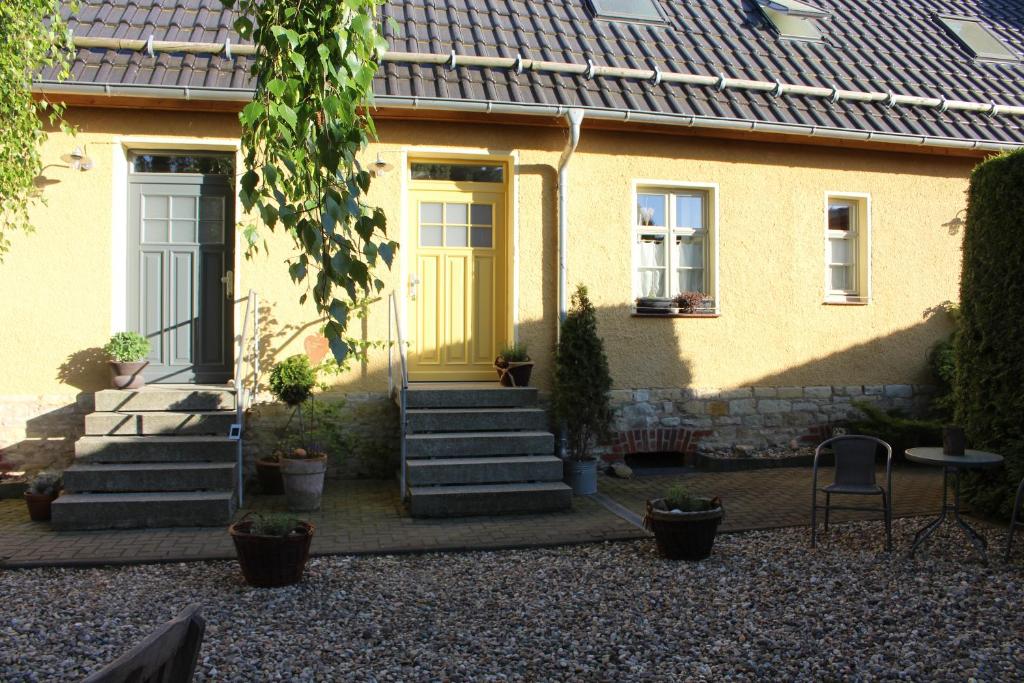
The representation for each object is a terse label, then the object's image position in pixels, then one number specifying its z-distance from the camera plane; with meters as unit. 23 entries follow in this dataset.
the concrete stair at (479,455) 6.73
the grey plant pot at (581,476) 7.73
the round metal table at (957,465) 5.38
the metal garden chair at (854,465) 5.71
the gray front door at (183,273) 8.11
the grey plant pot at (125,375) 7.37
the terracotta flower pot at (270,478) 7.47
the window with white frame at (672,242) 9.02
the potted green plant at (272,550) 4.83
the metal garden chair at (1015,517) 5.11
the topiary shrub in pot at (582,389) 7.78
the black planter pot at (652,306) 8.77
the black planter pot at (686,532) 5.37
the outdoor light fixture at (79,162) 7.59
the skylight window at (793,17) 10.48
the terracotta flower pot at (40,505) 6.46
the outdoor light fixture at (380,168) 8.05
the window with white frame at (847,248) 9.44
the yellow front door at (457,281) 8.56
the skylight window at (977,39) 11.03
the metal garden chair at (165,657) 1.40
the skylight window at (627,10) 9.94
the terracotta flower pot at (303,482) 6.77
